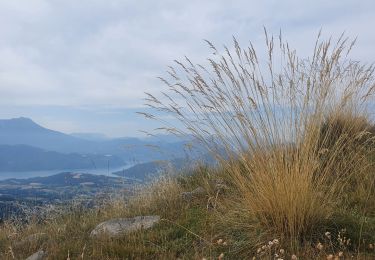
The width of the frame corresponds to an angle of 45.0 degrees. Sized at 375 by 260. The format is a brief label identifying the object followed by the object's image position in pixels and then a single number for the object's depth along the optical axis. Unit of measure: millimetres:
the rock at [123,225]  4531
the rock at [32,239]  4922
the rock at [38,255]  4176
